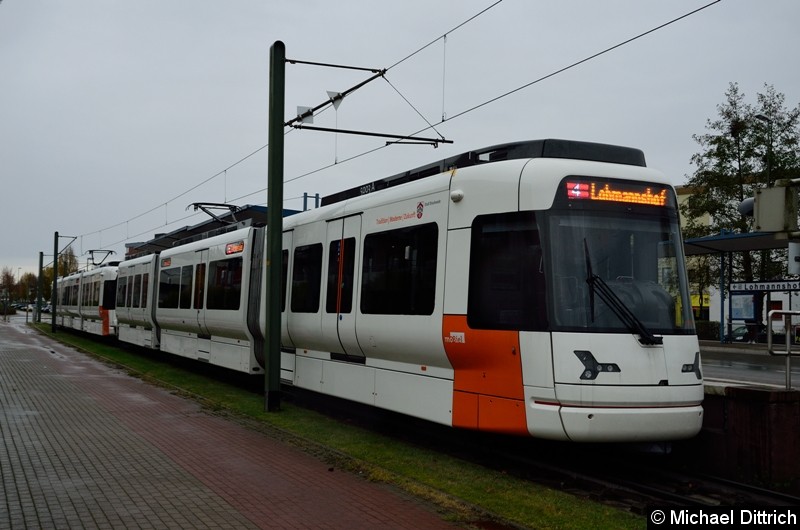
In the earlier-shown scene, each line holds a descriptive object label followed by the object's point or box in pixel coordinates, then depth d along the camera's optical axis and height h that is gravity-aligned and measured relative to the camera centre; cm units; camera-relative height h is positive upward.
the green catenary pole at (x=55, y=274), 4611 +134
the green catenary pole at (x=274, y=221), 1310 +143
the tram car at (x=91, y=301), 3359 -13
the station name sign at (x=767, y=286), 2919 +156
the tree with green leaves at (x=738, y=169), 3647 +735
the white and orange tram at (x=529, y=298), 794 +20
